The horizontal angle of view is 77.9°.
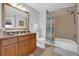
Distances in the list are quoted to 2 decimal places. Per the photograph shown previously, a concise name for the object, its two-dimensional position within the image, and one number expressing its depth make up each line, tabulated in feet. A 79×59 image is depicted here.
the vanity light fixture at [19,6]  3.06
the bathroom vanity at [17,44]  2.70
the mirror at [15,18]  3.05
